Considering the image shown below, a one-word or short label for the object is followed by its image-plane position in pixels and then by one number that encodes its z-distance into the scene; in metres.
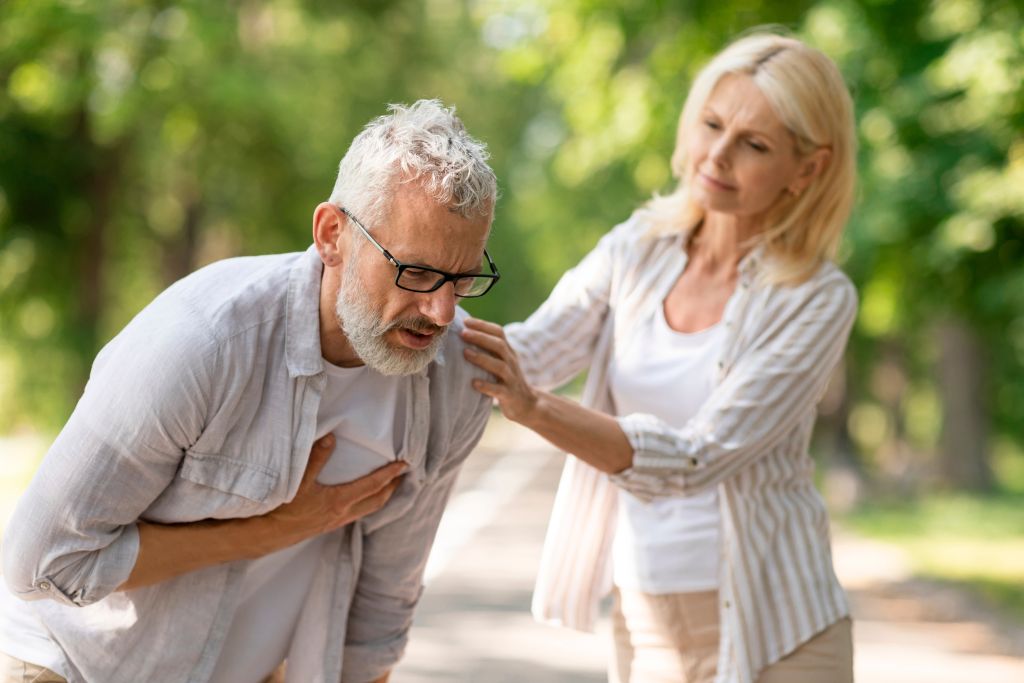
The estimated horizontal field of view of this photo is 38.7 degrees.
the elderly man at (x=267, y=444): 2.77
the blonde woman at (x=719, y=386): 3.60
